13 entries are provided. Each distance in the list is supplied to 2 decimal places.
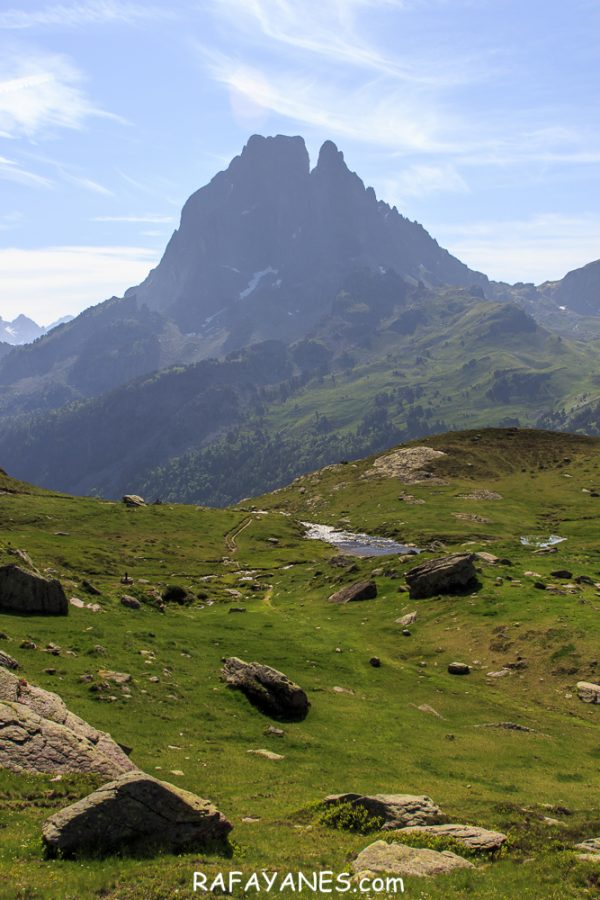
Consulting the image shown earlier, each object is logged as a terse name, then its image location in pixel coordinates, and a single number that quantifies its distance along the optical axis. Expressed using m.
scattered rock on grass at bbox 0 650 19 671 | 32.28
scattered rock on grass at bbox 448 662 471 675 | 51.88
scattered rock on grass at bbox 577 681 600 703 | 45.97
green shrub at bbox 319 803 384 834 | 22.88
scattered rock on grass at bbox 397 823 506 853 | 21.08
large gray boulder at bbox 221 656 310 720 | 37.38
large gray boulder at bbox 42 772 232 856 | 18.19
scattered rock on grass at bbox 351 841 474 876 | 18.88
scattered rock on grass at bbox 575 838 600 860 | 20.70
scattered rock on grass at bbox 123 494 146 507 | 150.50
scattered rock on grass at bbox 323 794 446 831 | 23.17
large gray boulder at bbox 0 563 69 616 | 45.09
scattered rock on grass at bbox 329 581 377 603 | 74.94
